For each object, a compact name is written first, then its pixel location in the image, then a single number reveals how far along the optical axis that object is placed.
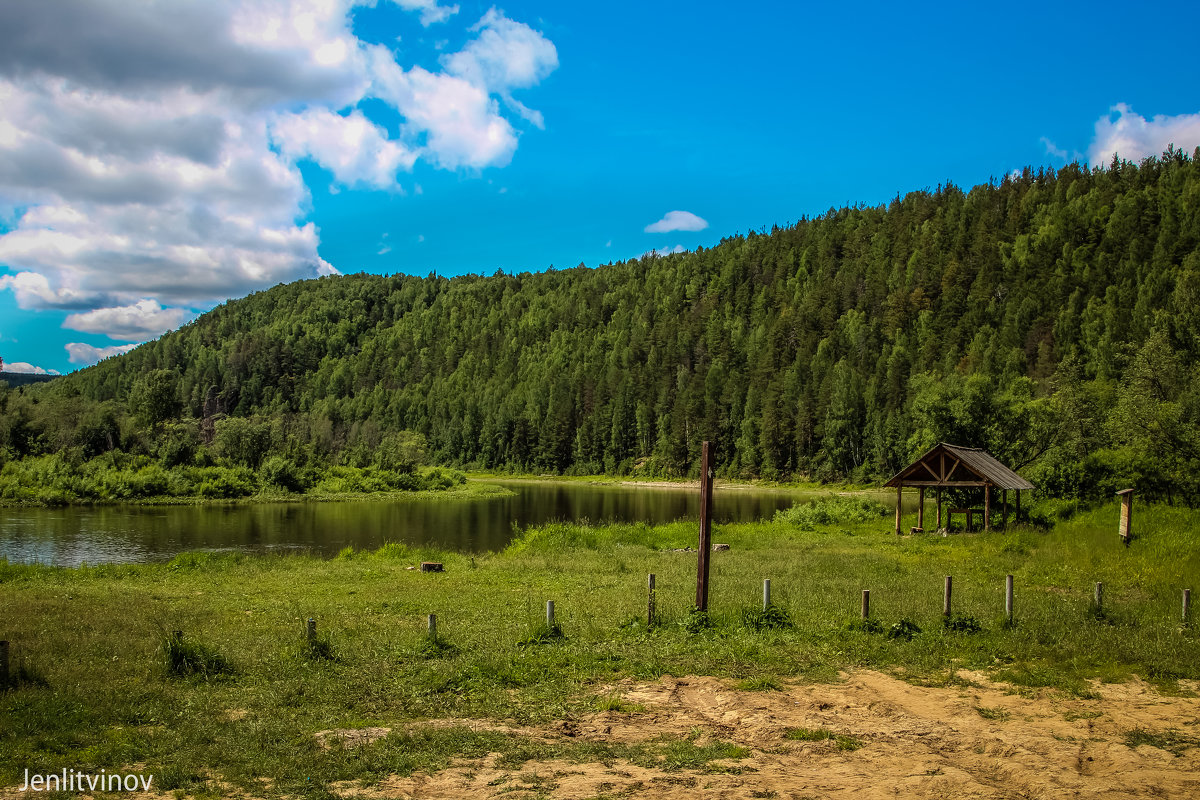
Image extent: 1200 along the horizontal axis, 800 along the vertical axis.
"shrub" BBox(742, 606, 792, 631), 15.37
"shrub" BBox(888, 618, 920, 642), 14.77
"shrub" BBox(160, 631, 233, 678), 11.76
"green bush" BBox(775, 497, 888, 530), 42.59
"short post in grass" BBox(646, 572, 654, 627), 15.41
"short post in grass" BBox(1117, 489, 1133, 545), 25.52
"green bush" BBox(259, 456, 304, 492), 68.73
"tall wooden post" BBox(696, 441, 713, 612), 15.70
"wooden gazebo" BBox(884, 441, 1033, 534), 32.91
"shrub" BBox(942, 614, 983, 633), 15.21
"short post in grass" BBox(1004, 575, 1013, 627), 15.60
